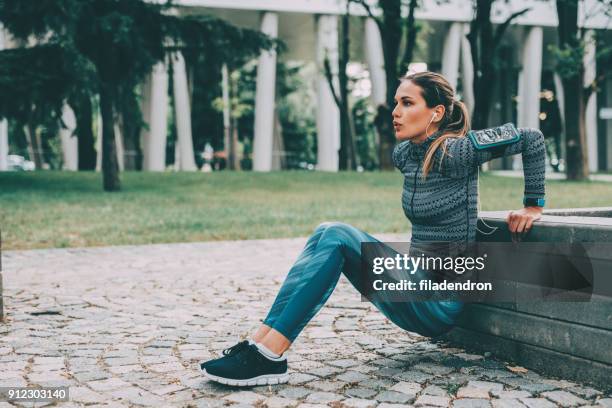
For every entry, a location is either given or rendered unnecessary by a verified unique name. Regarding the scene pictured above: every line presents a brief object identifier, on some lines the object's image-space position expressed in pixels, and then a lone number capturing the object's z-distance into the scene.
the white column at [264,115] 35.31
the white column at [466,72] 42.22
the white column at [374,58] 36.69
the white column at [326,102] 36.66
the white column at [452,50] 39.91
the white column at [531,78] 39.34
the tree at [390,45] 24.00
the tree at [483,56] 23.02
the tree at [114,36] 17.30
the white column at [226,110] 39.59
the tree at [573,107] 23.78
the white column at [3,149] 32.82
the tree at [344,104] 30.69
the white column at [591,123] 40.40
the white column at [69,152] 34.44
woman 3.72
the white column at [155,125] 34.88
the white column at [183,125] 36.38
